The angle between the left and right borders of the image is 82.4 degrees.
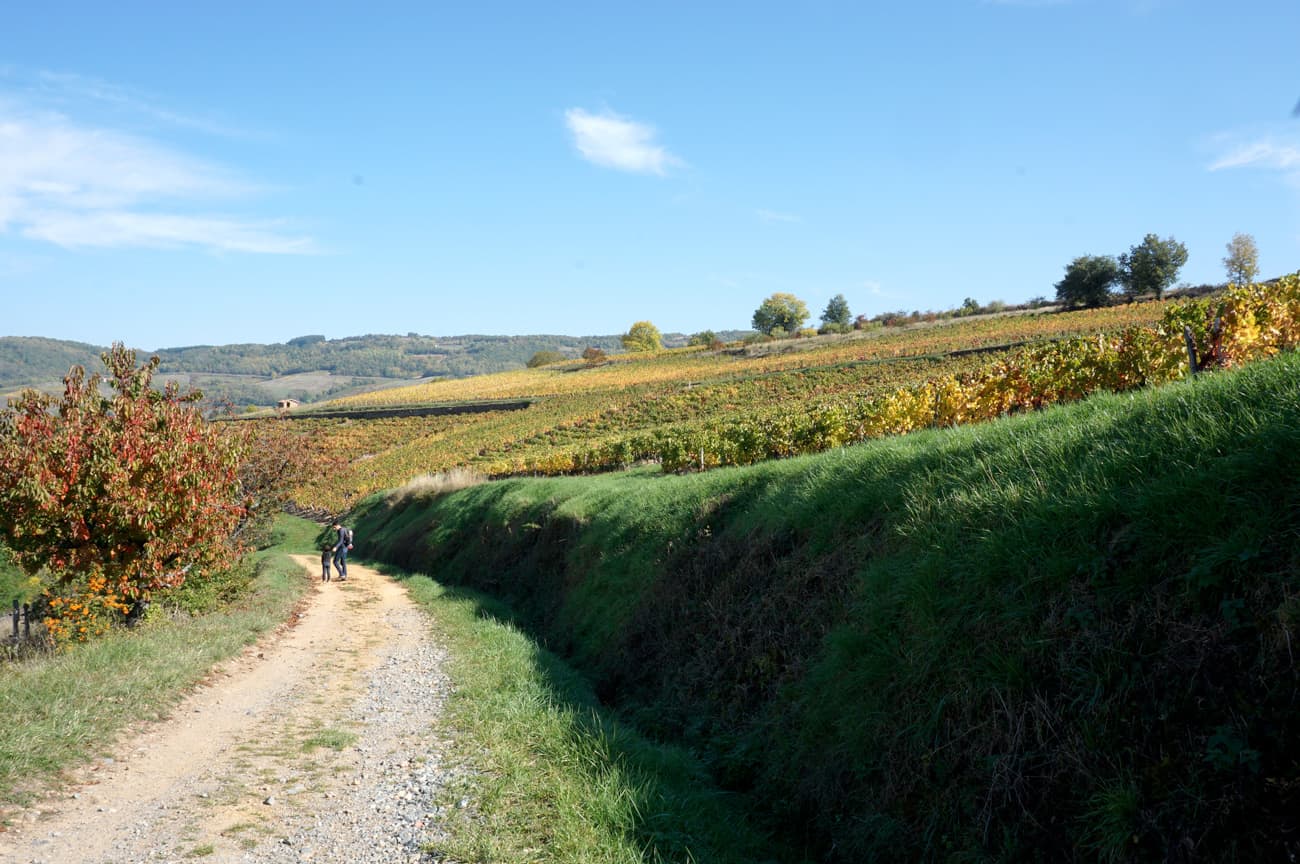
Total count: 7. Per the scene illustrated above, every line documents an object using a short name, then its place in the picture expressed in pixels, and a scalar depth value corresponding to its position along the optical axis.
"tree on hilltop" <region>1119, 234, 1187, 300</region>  71.56
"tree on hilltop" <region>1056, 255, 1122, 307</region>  73.75
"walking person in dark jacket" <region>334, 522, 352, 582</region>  23.30
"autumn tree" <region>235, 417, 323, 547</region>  27.78
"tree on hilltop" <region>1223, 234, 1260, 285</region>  78.88
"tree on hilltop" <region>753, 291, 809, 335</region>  154.25
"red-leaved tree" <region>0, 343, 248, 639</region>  11.76
